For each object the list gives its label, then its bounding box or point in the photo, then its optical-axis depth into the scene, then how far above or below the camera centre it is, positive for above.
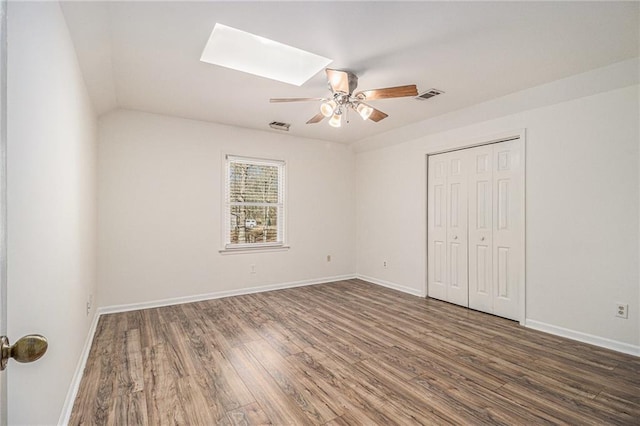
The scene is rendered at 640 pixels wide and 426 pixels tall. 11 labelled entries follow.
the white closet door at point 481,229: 3.95 -0.21
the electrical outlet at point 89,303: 3.03 -0.94
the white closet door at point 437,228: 4.52 -0.23
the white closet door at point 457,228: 4.25 -0.22
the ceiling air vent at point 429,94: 3.34 +1.34
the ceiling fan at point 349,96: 2.60 +1.09
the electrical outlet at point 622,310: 2.83 -0.91
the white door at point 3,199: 0.65 +0.03
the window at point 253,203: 4.81 +0.16
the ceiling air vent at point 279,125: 4.59 +1.34
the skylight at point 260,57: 2.60 +1.43
